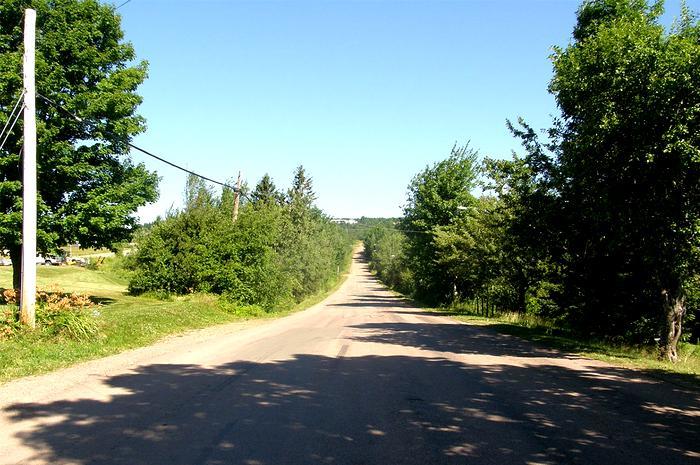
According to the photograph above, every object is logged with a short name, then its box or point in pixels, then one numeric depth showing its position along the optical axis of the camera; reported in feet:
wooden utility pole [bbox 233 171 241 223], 92.37
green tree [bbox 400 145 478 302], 139.33
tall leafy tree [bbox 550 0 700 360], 33.88
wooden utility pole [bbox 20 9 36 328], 37.86
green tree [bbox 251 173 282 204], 219.00
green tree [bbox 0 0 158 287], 60.90
